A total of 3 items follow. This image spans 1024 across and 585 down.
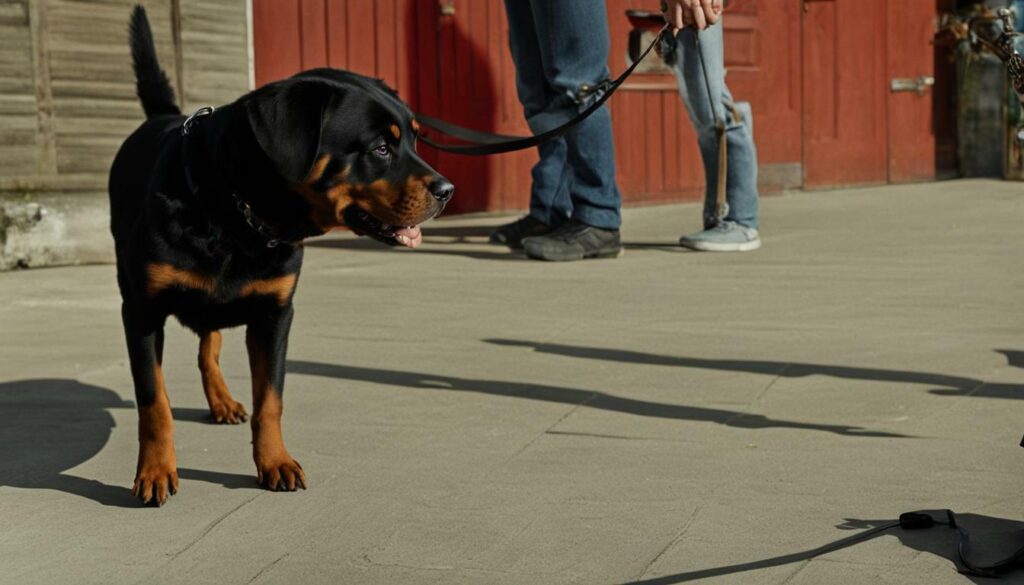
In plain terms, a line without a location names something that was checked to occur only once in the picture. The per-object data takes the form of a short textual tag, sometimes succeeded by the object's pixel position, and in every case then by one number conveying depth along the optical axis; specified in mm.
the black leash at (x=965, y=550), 2920
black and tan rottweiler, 3529
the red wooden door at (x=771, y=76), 10641
